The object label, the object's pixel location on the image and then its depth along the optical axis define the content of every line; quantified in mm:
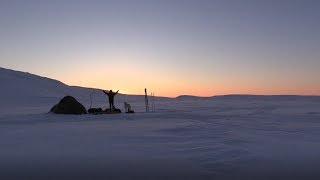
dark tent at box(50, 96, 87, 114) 13948
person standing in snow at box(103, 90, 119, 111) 15350
